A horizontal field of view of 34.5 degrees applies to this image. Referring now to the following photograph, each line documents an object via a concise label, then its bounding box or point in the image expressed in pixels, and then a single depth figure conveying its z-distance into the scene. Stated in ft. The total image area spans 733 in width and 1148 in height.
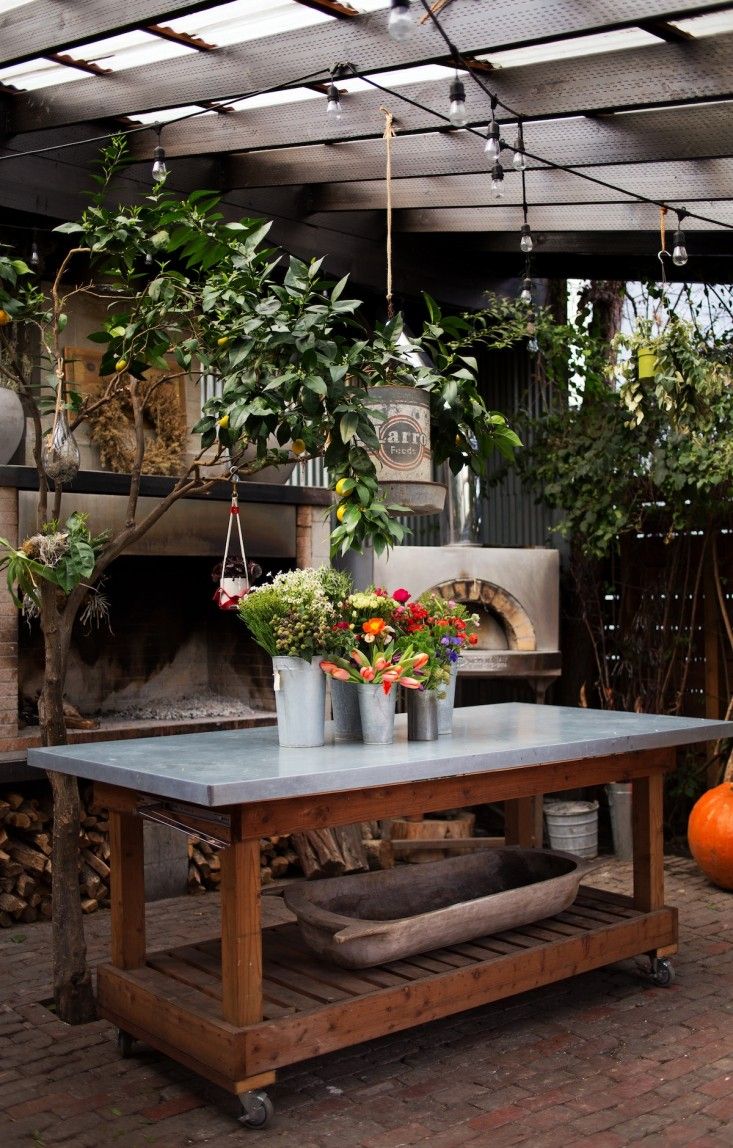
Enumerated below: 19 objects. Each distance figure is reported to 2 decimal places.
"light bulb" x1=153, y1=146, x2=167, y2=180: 16.21
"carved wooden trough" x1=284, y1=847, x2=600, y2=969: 13.26
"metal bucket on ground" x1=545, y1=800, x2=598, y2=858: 23.79
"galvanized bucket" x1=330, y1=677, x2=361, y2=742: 14.32
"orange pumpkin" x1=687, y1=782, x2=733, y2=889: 20.70
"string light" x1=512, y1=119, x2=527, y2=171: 15.22
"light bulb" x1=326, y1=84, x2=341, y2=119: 14.07
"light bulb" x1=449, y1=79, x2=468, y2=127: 12.83
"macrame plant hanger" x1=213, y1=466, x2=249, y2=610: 16.26
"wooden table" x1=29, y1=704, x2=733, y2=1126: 11.79
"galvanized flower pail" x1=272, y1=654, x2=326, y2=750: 13.69
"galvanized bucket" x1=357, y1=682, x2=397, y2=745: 13.99
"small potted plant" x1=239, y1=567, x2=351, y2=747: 13.60
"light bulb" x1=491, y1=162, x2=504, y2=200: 15.02
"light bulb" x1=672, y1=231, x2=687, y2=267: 18.25
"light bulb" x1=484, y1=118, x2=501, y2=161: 14.23
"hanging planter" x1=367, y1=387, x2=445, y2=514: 14.11
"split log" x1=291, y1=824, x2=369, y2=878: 22.21
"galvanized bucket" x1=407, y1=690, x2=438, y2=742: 14.34
